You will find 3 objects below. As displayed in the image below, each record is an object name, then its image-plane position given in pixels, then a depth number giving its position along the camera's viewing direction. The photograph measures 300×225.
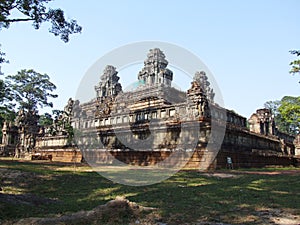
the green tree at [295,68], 24.89
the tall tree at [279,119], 61.71
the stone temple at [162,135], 18.02
